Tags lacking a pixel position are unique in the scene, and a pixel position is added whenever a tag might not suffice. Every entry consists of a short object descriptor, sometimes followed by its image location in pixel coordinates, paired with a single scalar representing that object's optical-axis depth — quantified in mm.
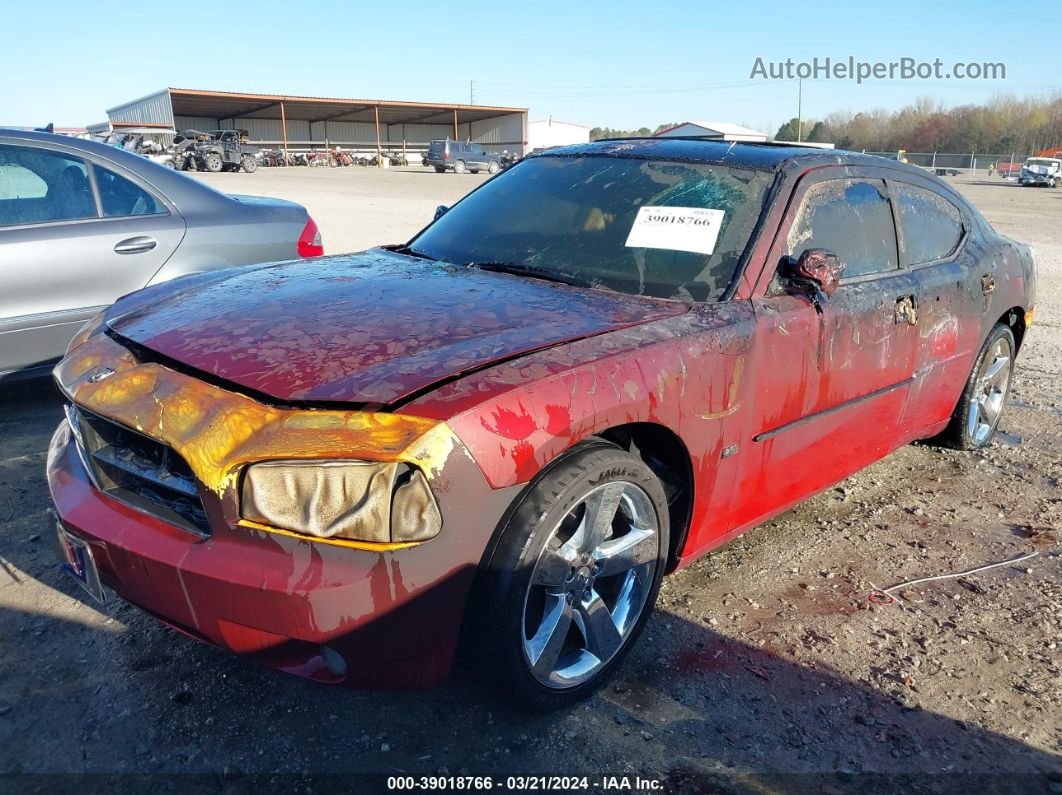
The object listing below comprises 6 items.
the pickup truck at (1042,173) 41938
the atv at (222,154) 37594
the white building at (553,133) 67438
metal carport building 53219
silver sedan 4281
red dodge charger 1940
